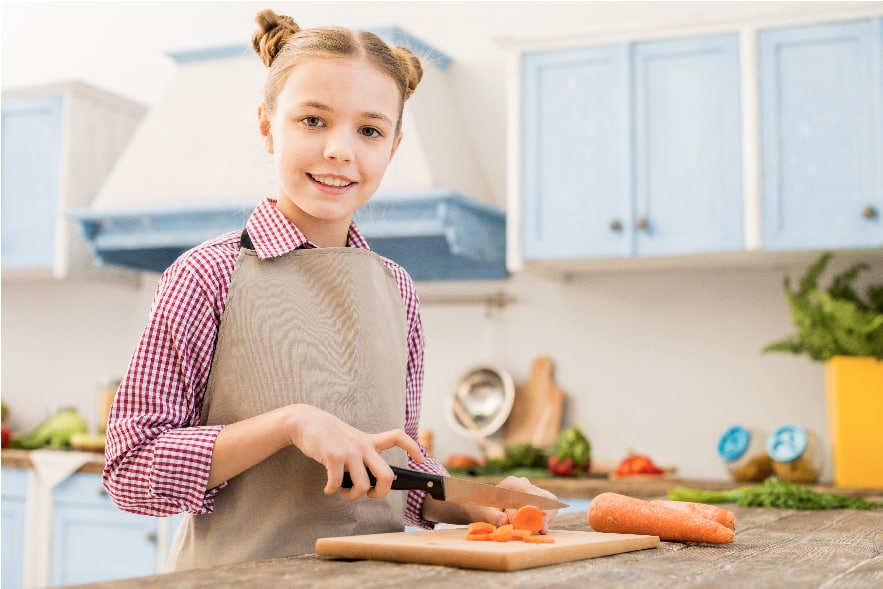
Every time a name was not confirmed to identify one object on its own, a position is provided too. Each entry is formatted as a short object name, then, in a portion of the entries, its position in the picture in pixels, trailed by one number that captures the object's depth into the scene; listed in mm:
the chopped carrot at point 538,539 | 1087
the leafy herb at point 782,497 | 1868
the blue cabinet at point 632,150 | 3203
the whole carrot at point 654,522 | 1243
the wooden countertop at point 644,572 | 899
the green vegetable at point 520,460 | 3287
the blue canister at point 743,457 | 3174
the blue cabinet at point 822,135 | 3035
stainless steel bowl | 3709
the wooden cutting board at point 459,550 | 976
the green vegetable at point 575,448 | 3244
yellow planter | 2943
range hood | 3459
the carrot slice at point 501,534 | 1082
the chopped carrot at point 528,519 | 1181
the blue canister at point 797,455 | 3041
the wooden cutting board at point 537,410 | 3641
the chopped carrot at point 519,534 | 1107
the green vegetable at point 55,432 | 3959
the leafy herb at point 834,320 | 2922
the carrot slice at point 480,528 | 1115
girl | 1133
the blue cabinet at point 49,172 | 4059
